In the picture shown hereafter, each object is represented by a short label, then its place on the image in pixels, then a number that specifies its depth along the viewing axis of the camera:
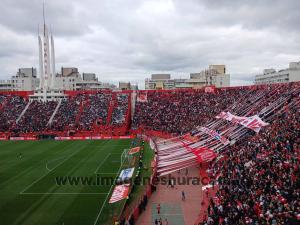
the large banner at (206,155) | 32.59
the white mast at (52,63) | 85.21
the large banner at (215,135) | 35.59
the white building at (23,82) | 150.12
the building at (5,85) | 153.62
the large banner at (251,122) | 34.46
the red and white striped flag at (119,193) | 25.27
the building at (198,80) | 140.88
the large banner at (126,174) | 30.37
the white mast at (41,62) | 84.62
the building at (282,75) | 115.81
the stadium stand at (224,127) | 19.72
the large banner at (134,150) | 43.01
